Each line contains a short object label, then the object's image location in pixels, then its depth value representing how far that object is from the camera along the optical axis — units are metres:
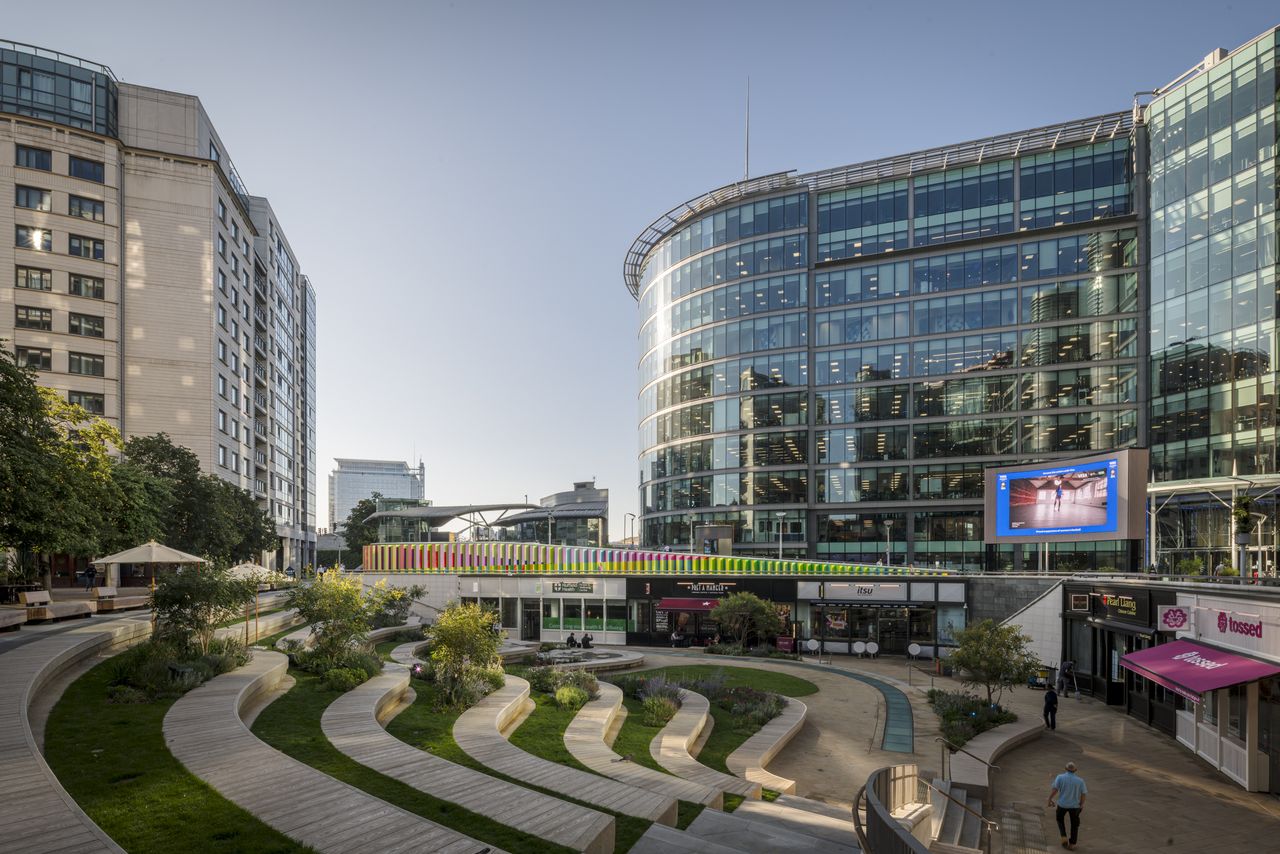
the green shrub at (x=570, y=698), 21.66
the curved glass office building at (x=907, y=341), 63.88
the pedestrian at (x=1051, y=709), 24.80
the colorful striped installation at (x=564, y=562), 46.75
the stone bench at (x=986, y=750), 17.66
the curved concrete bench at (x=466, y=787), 10.05
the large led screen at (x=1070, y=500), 30.66
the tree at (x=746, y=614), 41.56
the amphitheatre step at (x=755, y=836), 11.16
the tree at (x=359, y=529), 98.75
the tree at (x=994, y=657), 24.55
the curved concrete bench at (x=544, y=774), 12.14
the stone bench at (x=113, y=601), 30.92
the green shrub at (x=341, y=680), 19.59
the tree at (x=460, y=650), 19.89
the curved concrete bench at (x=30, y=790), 8.03
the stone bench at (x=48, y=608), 26.34
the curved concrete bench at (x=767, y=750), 16.95
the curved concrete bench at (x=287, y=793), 9.05
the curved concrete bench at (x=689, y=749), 15.49
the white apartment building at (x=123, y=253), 60.72
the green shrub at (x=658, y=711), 21.97
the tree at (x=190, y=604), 19.11
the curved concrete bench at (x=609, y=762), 13.90
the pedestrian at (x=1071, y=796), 15.01
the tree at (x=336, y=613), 23.47
